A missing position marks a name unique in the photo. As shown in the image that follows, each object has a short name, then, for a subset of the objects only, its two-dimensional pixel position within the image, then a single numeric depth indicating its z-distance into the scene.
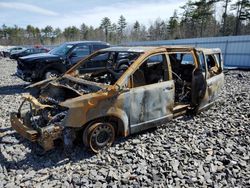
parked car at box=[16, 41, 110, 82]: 7.42
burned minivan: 3.02
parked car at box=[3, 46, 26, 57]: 24.94
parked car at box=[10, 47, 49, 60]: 18.53
